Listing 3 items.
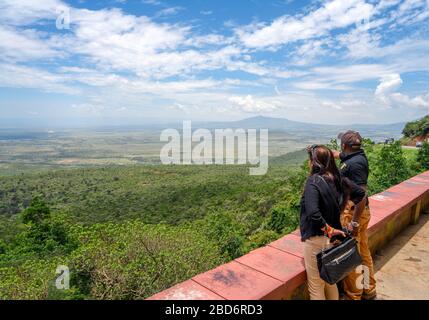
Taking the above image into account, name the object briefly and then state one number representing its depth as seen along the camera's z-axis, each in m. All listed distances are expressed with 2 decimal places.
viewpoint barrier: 1.52
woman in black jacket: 1.76
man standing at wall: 2.04
